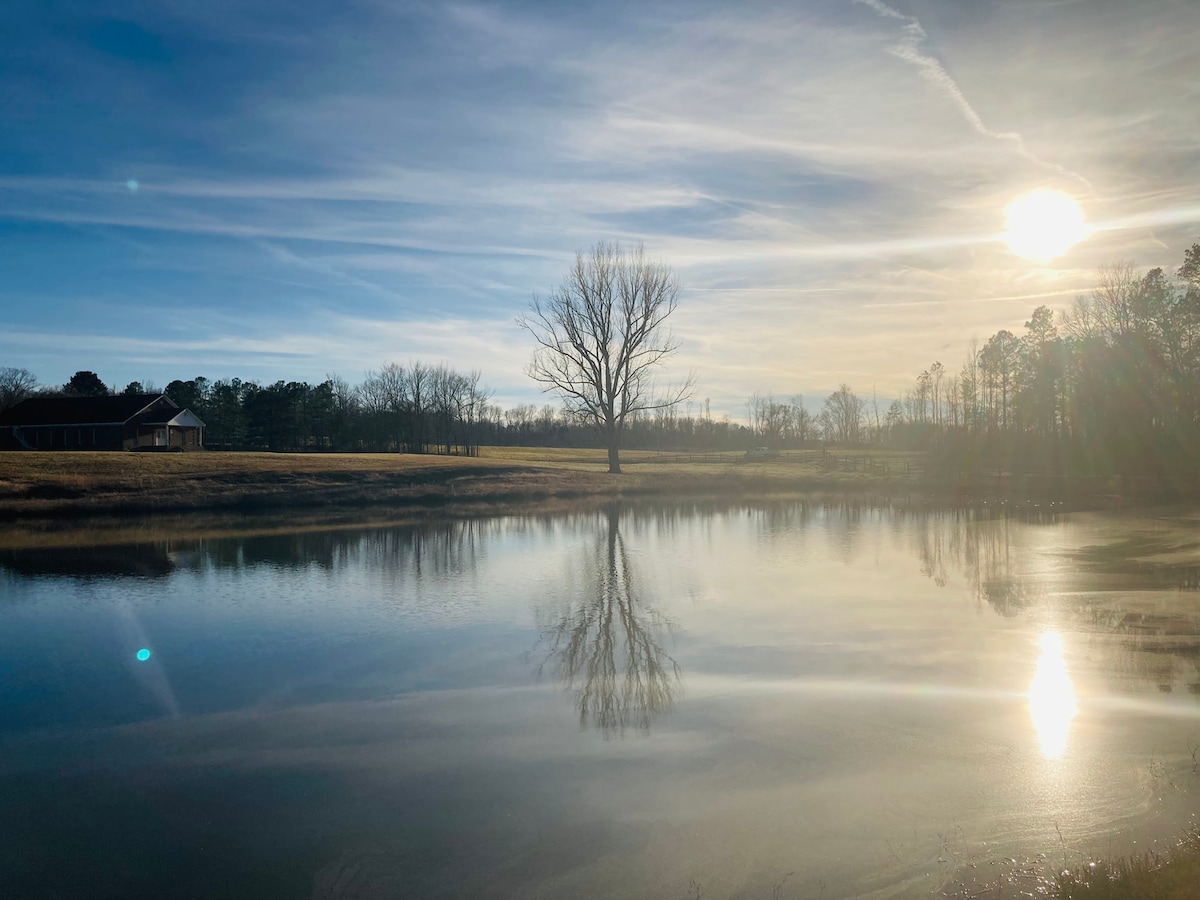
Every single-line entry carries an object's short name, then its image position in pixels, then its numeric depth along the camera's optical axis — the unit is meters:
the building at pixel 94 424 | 55.41
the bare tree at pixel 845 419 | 119.62
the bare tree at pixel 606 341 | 47.59
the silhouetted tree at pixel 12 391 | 77.57
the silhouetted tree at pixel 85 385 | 80.94
